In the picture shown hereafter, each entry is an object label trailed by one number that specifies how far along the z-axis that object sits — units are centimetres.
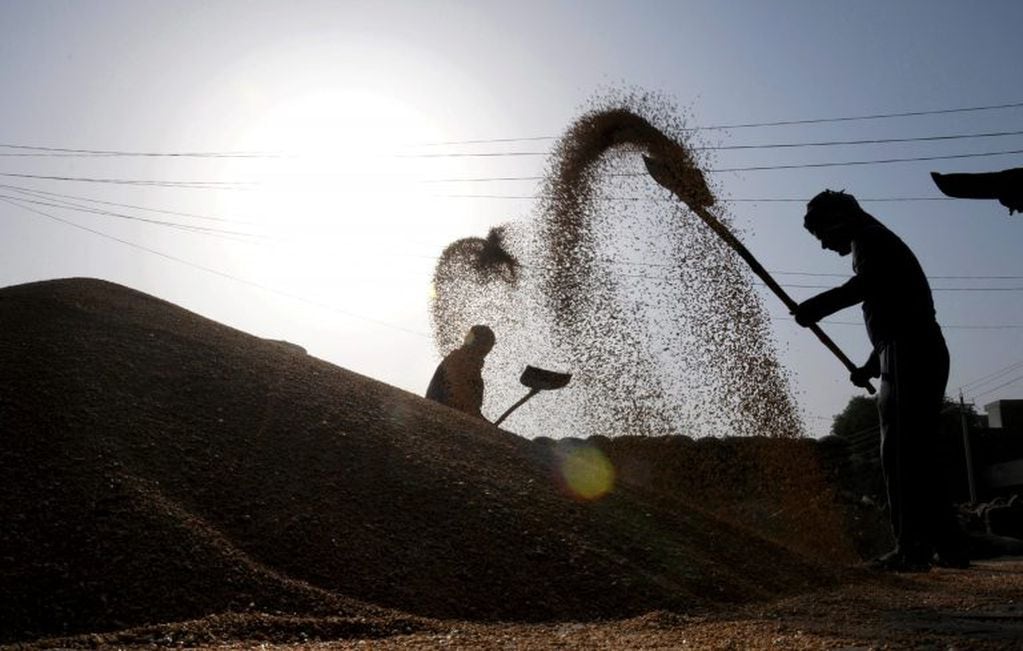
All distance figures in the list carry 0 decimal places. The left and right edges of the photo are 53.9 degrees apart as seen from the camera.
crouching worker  1067
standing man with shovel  578
